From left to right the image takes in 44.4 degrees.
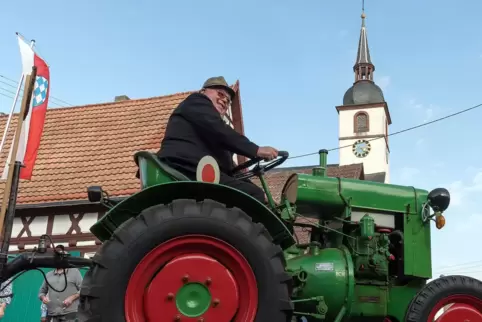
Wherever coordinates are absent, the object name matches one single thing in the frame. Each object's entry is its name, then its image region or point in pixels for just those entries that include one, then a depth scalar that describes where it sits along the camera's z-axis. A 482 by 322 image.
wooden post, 5.28
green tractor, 2.81
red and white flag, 7.64
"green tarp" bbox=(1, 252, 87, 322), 10.34
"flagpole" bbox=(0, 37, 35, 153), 7.81
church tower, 52.50
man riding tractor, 3.48
